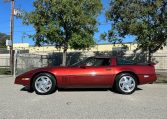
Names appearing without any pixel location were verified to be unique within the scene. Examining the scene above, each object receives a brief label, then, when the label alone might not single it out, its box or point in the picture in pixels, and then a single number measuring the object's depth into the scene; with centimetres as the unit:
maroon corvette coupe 385
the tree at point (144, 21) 675
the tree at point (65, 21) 793
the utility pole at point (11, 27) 843
